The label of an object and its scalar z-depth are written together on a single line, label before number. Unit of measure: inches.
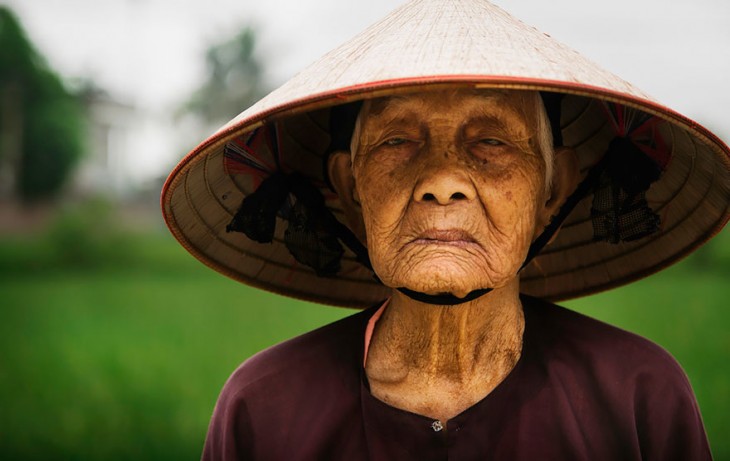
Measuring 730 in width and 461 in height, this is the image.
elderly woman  64.3
